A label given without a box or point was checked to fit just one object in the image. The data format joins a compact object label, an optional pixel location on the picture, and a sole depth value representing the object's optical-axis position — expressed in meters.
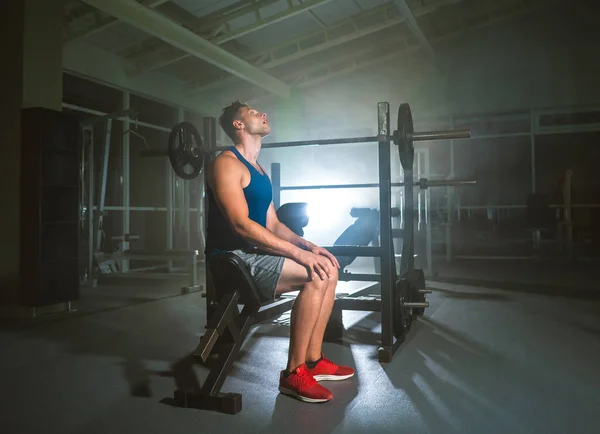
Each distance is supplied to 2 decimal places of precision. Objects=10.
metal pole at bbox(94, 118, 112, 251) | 4.86
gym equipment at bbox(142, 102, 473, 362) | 2.22
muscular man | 1.73
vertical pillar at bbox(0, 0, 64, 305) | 3.30
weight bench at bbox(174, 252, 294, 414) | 1.58
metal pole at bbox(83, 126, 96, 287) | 4.77
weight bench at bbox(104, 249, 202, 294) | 4.46
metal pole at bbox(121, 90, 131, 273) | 6.29
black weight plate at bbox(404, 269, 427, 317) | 2.67
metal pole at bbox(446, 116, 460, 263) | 6.21
